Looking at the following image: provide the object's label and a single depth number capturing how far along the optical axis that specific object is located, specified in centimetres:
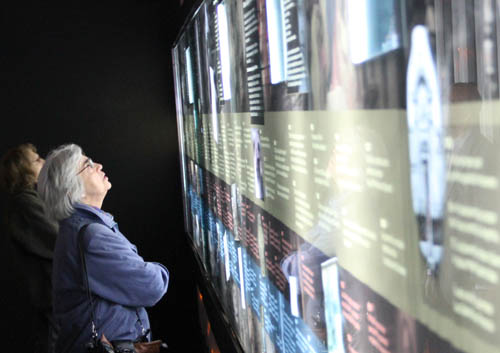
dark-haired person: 363
